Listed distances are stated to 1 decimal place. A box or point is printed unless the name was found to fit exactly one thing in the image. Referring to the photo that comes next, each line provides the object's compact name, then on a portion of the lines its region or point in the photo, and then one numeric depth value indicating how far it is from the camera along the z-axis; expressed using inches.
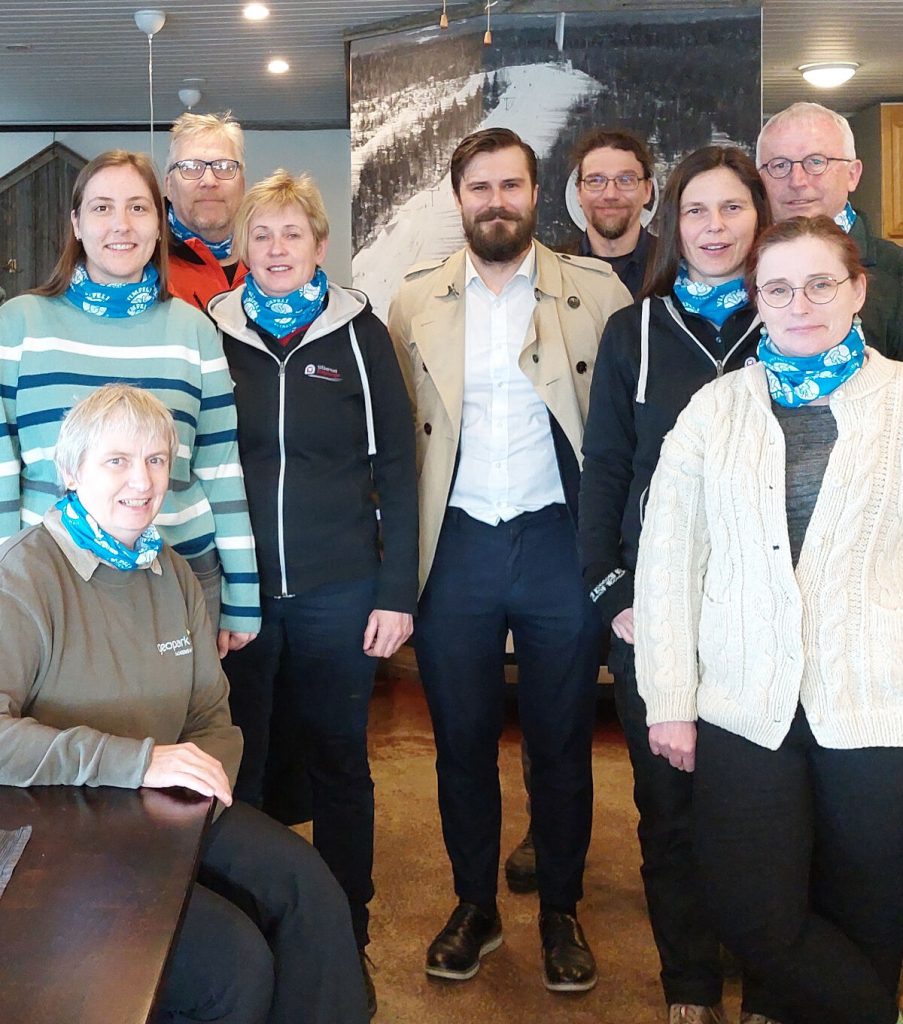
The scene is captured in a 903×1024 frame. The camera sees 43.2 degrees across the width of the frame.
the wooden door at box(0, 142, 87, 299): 295.3
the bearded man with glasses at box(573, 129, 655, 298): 114.7
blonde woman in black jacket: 87.2
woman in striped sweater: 79.4
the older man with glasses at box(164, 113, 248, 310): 101.0
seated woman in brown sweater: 59.7
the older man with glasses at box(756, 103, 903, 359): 91.4
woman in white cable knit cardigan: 66.9
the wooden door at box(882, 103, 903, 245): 263.6
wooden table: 39.6
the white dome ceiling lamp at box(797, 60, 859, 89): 230.2
